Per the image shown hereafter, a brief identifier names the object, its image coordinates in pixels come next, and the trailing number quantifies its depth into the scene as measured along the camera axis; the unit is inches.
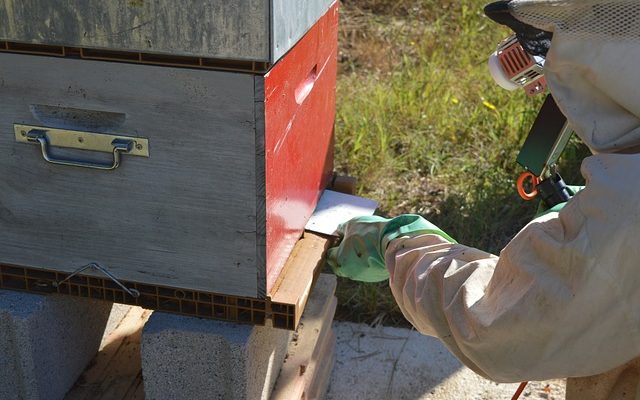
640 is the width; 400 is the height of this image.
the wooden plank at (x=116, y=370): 87.5
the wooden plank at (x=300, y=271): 79.1
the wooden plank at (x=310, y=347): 88.0
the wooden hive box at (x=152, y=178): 74.4
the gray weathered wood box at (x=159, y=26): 72.2
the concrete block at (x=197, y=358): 79.5
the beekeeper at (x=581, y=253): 65.2
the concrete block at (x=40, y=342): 80.8
